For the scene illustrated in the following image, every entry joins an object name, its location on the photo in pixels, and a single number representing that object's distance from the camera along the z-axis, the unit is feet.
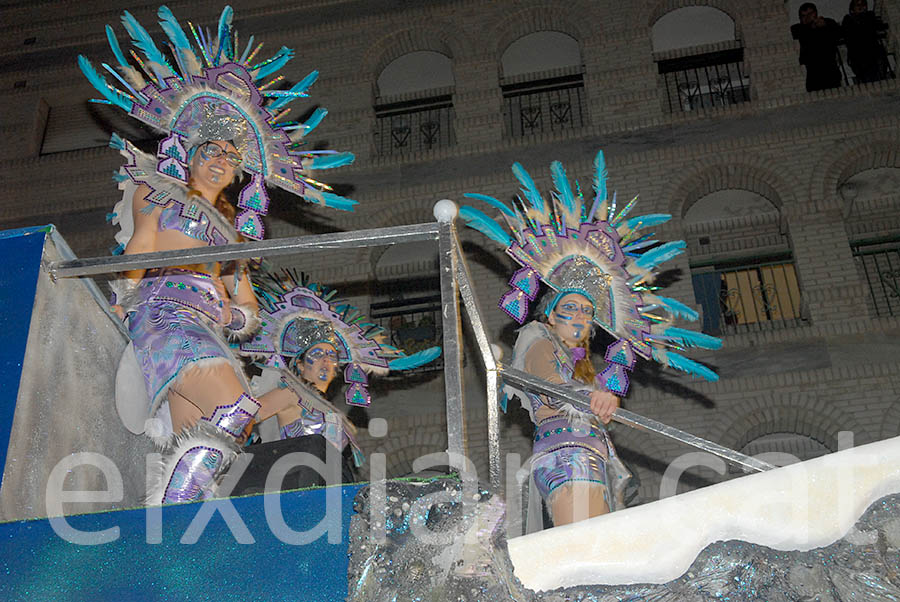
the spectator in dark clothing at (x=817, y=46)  38.88
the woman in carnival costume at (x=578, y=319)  15.06
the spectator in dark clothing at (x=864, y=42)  39.14
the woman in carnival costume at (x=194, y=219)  11.43
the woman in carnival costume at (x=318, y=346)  19.12
